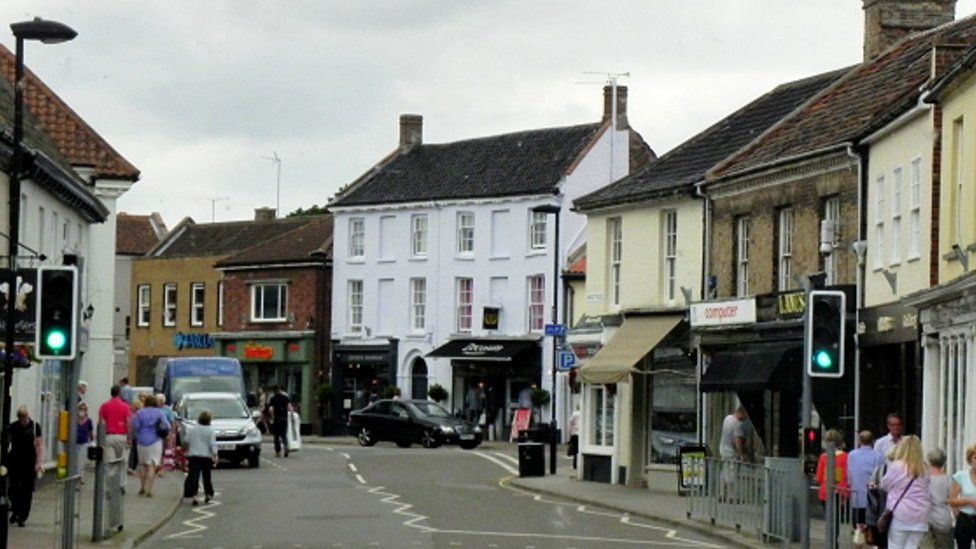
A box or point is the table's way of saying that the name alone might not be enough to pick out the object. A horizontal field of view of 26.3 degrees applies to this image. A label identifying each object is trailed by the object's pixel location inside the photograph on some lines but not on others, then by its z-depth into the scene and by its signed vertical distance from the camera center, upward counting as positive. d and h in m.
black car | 64.75 -1.99
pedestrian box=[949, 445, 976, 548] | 21.20 -1.33
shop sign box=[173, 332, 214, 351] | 88.25 +0.67
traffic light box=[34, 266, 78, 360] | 21.56 +0.47
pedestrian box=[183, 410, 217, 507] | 36.06 -1.67
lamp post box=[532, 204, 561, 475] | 48.62 -1.06
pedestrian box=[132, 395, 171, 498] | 36.19 -1.40
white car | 48.31 -1.47
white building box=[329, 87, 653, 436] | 74.06 +3.78
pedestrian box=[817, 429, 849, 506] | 25.35 -1.28
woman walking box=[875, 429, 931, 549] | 21.27 -1.31
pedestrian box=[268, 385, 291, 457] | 53.25 -1.45
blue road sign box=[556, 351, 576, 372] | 47.47 +0.09
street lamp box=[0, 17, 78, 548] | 22.02 +2.58
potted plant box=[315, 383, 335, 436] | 80.56 -1.73
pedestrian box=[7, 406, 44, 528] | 28.25 -1.50
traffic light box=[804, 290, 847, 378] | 22.78 +0.39
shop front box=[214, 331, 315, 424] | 83.56 -0.07
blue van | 55.12 -0.52
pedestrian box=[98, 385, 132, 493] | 36.59 -1.19
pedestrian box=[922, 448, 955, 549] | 21.48 -1.35
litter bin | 46.56 -2.13
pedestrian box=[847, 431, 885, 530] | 25.25 -1.24
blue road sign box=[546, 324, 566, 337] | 47.19 +0.77
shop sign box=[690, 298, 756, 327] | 38.69 +1.04
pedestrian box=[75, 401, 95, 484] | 36.00 -1.31
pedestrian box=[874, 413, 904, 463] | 25.77 -0.83
